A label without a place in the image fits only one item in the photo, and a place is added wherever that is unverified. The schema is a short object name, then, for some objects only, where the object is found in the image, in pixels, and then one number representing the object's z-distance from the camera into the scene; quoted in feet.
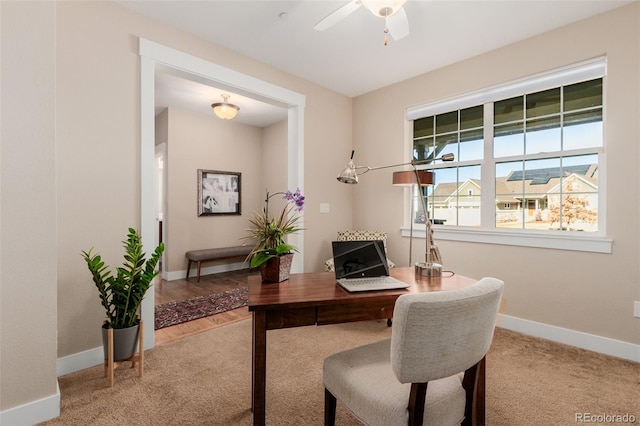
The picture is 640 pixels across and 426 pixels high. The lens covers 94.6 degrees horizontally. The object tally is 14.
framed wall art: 16.57
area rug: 10.10
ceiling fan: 6.06
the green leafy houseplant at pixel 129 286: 6.53
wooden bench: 15.06
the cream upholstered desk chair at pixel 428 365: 3.14
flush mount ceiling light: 13.73
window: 8.39
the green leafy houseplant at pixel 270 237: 5.38
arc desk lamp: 5.94
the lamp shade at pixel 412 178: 10.25
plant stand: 6.26
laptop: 5.33
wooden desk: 4.33
